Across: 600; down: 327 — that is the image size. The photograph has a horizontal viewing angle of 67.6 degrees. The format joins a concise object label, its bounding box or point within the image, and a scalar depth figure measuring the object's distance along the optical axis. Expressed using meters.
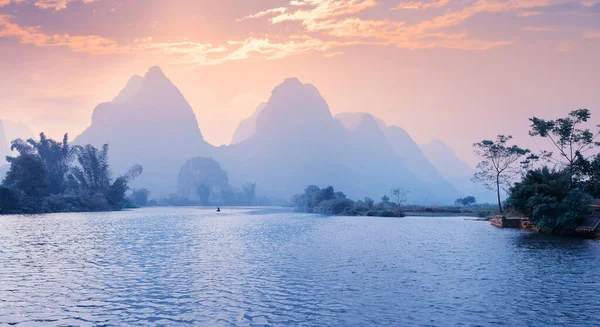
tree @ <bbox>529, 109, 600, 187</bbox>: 69.38
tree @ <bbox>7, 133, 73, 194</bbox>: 152.25
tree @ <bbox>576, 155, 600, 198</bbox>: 64.28
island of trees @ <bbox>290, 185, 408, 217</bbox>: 130.75
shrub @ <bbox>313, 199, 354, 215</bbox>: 145.52
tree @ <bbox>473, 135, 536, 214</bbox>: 101.34
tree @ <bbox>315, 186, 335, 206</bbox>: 171.12
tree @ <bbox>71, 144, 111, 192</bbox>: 161.62
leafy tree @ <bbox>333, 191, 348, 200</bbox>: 166.75
